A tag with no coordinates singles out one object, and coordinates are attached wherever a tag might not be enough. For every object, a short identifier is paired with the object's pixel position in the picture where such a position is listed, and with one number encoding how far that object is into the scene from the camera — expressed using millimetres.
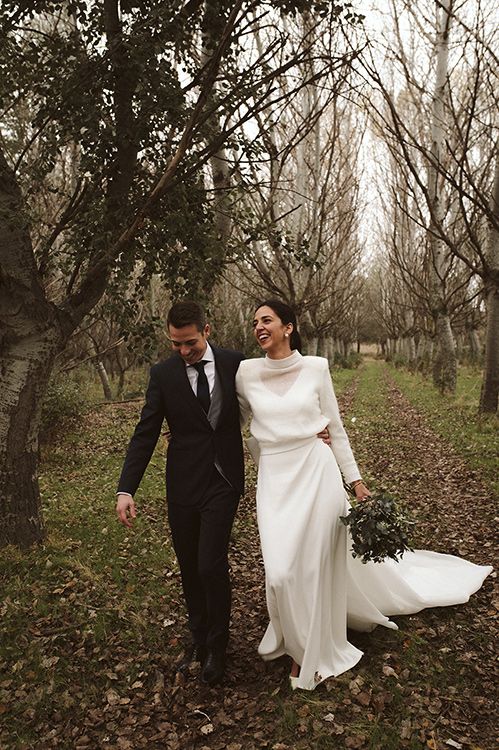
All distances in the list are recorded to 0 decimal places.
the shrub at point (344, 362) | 39750
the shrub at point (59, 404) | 10711
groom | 3582
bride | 3443
